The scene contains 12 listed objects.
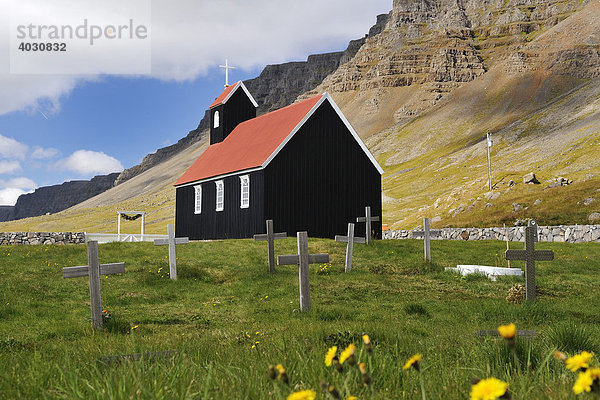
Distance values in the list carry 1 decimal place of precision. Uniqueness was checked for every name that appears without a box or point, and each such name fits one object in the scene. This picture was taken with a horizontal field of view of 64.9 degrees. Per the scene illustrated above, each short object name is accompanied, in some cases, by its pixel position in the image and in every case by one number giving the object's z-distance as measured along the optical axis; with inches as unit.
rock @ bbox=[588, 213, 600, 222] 1316.4
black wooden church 1155.3
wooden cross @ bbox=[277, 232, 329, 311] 435.2
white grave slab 639.8
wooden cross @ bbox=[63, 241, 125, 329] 395.5
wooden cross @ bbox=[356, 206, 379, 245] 951.0
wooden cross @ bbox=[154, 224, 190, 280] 673.0
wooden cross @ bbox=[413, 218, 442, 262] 758.7
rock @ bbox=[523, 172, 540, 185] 1851.6
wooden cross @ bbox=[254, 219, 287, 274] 698.0
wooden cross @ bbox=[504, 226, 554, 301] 464.4
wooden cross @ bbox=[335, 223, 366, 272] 713.6
